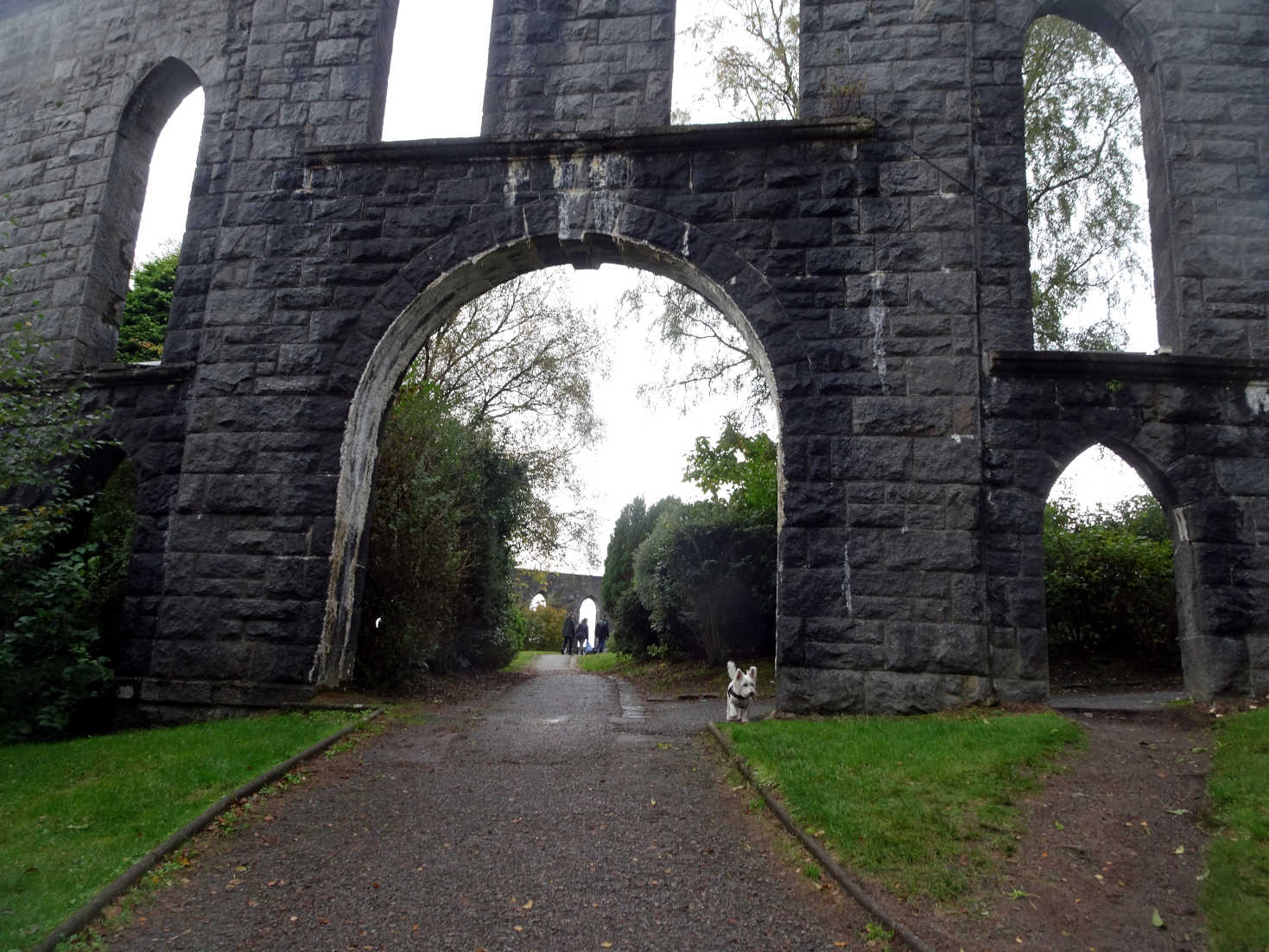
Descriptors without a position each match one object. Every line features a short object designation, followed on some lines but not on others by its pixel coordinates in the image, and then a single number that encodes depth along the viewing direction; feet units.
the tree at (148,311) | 48.75
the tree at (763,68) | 45.32
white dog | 22.40
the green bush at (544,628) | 99.35
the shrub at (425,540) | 28.25
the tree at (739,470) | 39.42
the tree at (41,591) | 21.79
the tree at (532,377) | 57.41
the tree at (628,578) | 49.24
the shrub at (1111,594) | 32.60
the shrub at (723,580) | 38.09
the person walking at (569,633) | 84.58
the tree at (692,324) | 45.11
